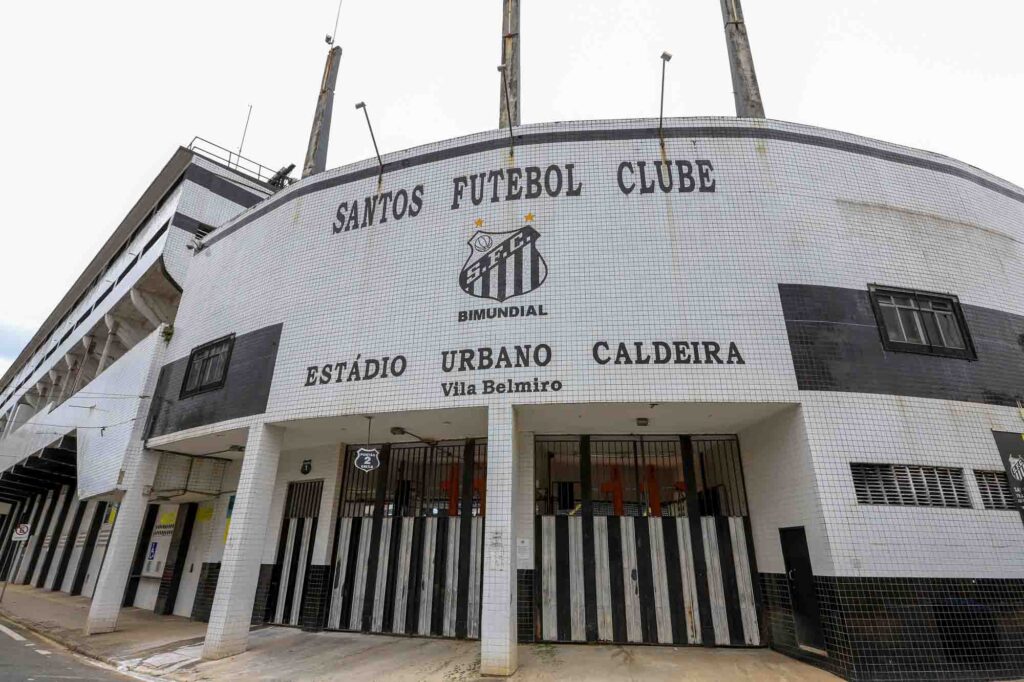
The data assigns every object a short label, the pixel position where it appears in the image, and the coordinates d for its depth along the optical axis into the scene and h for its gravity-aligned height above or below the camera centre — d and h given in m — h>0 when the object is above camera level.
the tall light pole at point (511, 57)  13.06 +12.44
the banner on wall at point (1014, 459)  8.32 +1.40
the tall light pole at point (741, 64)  12.43 +11.51
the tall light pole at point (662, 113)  9.29 +8.21
